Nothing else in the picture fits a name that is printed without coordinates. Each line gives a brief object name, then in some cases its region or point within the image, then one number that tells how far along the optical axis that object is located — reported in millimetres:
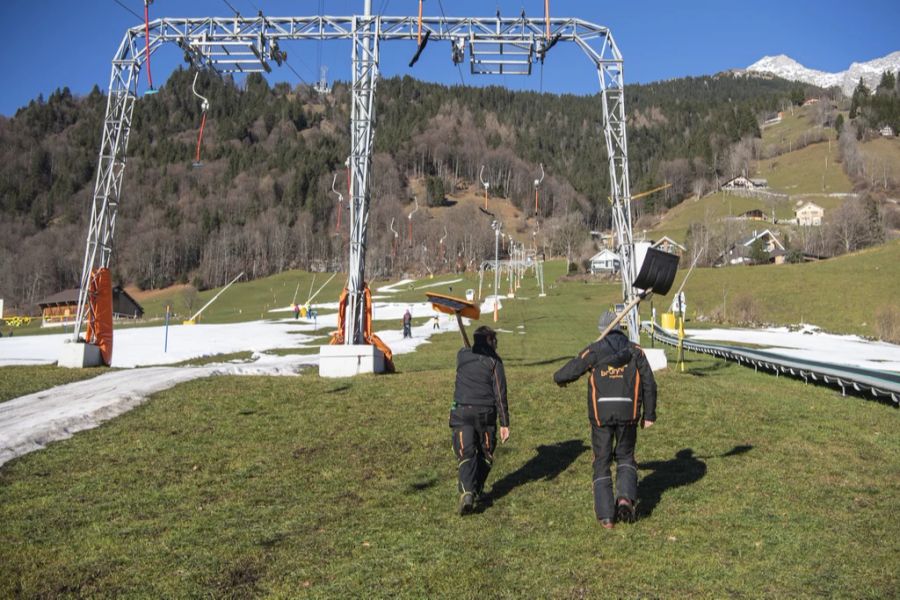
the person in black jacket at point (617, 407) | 8336
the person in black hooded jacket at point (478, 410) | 9094
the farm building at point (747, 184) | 175275
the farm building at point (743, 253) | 117000
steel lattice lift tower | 21516
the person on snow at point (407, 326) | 45997
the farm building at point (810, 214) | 155838
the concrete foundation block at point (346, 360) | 20047
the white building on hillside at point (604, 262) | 118125
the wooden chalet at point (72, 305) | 97125
